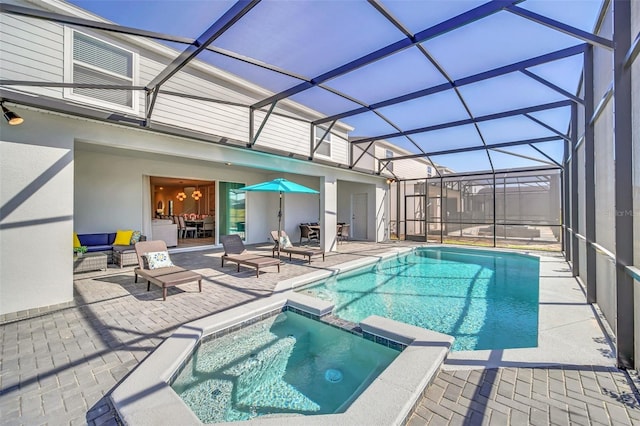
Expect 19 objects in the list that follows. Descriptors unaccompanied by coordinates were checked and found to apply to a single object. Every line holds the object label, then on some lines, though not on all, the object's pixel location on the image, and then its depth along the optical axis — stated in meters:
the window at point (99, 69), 5.15
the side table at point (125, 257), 7.29
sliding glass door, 11.30
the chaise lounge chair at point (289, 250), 8.05
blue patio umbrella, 7.47
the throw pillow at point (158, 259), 5.87
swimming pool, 4.41
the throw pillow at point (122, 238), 7.87
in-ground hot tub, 2.21
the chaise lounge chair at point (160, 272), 5.02
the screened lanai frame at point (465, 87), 2.95
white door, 14.73
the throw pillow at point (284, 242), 9.16
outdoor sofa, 7.36
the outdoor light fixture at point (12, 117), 3.86
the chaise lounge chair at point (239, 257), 6.73
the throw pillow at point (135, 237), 7.95
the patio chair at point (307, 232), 13.04
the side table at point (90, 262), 6.47
